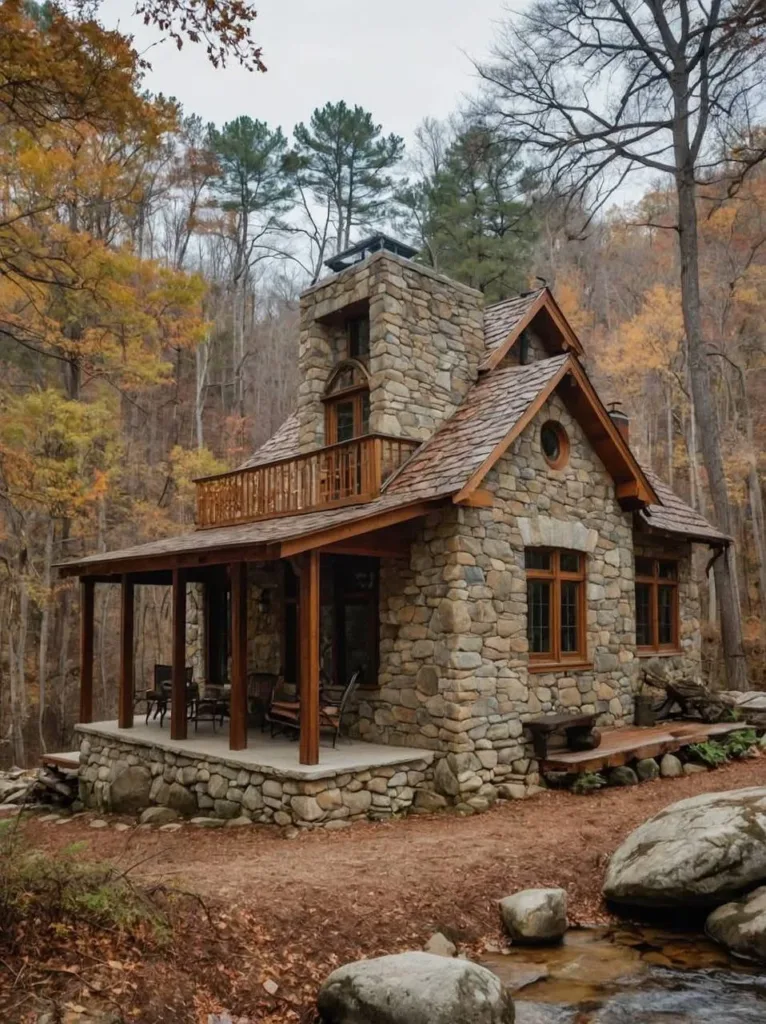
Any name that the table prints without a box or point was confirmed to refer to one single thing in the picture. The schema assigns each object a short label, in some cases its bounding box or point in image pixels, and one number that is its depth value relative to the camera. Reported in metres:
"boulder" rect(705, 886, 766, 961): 5.09
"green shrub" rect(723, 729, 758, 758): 10.84
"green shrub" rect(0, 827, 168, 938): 3.72
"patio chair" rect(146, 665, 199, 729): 11.84
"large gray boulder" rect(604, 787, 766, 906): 5.53
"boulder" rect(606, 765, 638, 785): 9.57
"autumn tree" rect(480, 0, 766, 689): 13.98
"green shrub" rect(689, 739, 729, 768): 10.40
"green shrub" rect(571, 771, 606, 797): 9.29
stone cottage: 8.78
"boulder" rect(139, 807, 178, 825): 8.94
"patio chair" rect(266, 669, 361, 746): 8.91
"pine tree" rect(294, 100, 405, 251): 25.38
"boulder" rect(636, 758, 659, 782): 9.81
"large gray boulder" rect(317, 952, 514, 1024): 3.89
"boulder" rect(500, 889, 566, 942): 5.26
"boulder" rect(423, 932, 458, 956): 4.93
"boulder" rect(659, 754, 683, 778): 10.06
